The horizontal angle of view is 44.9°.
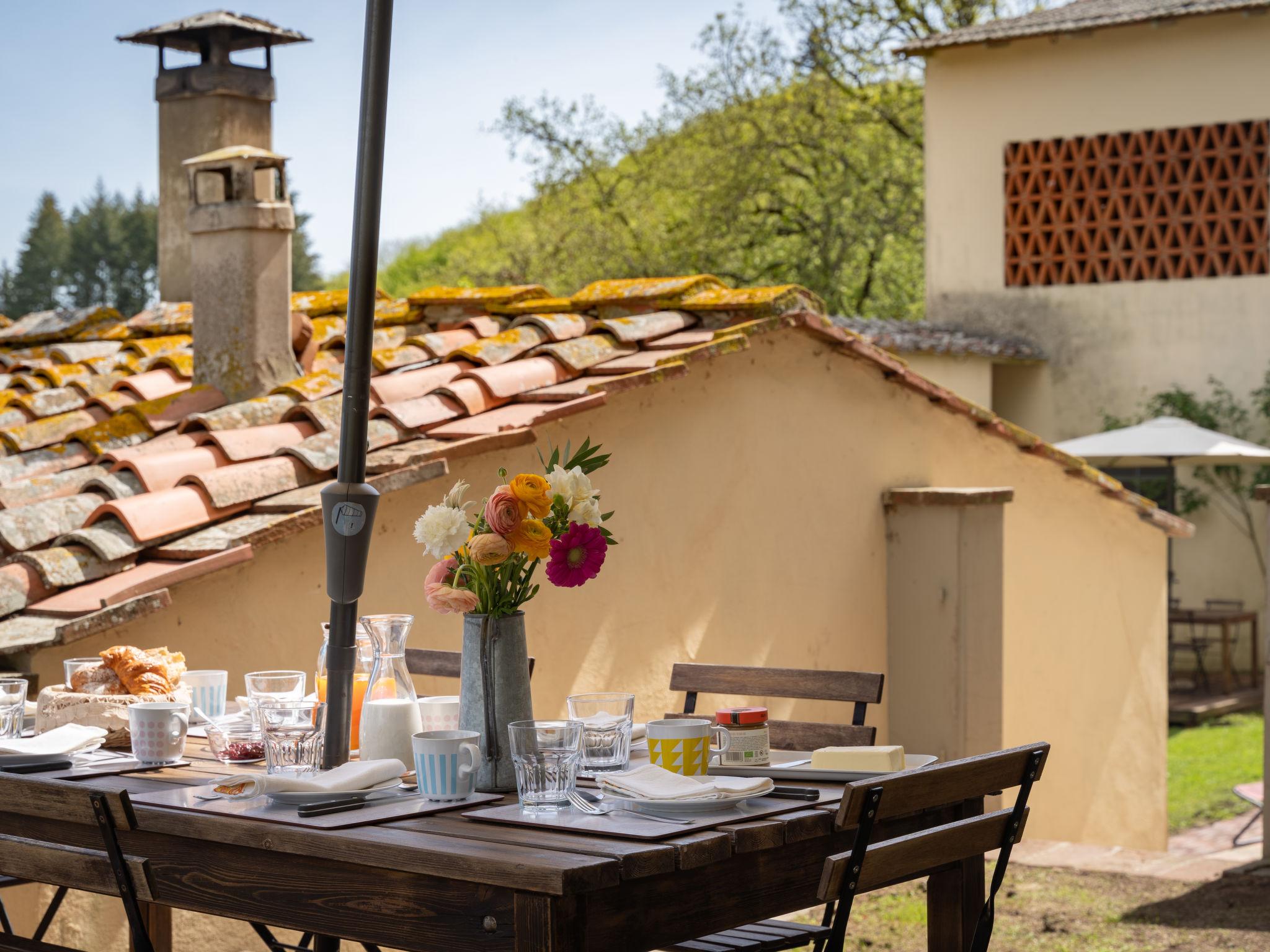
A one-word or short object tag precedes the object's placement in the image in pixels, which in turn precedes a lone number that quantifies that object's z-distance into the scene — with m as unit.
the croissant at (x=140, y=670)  3.47
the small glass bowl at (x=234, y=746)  3.16
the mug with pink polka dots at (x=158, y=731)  3.11
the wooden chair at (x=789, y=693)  3.60
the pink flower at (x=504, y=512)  2.91
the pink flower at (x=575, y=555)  2.96
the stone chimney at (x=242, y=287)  6.58
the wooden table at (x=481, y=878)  2.29
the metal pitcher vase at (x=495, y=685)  2.92
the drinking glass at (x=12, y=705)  3.34
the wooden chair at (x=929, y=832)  2.53
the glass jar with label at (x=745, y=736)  3.12
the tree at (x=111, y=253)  41.81
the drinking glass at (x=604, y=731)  2.99
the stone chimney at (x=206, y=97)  8.38
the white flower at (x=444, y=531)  3.00
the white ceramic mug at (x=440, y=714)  3.10
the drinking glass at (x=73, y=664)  3.51
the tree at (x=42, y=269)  41.59
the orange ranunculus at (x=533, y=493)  2.92
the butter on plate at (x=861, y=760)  3.01
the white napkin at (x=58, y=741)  3.13
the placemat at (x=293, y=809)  2.57
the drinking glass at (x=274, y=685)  3.28
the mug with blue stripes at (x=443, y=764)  2.73
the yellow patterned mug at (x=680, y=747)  2.92
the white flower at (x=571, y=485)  2.98
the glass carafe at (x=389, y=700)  3.03
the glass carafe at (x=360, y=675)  3.29
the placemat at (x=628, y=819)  2.49
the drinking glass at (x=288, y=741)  2.93
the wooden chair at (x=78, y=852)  2.60
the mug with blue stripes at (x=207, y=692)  3.67
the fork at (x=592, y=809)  2.62
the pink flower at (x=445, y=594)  2.96
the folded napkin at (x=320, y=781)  2.68
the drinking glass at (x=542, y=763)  2.66
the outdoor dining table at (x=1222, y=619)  14.30
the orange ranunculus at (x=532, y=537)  2.93
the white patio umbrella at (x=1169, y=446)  13.23
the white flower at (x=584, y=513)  3.00
